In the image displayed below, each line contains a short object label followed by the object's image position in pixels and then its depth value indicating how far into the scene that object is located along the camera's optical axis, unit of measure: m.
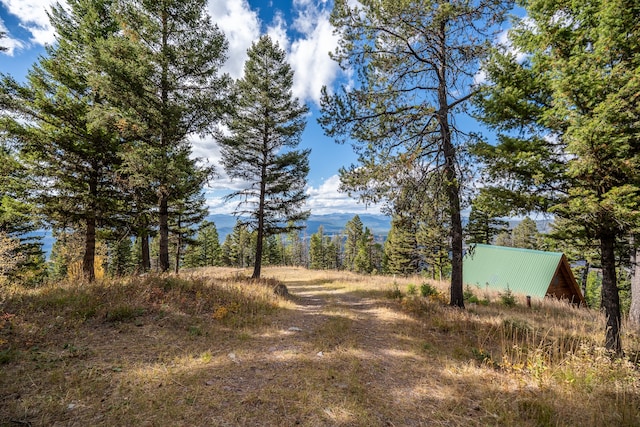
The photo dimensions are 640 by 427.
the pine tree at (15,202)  9.25
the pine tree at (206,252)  40.90
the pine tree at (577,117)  4.06
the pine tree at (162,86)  8.16
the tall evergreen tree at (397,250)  31.22
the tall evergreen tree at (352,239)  49.02
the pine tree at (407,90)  7.04
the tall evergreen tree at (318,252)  55.47
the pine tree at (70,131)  8.94
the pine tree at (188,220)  19.27
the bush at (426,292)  10.16
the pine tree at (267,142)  13.05
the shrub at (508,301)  11.28
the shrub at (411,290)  10.76
